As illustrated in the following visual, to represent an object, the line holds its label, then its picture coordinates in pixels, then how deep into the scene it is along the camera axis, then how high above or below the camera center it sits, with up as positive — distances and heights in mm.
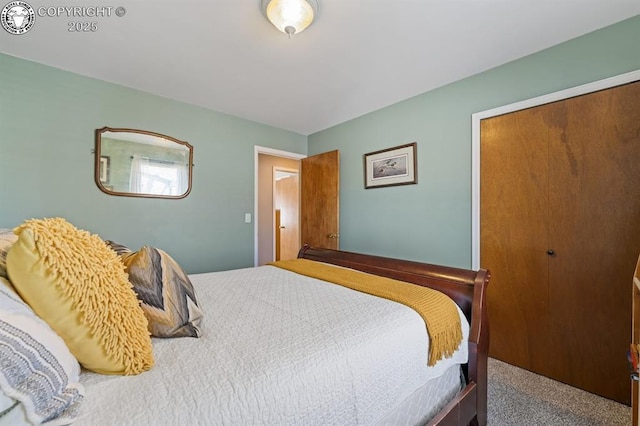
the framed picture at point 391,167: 2650 +521
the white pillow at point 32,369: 468 -319
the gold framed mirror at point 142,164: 2324 +495
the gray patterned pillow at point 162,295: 889 -308
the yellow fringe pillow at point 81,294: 603 -210
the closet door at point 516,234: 1866 -170
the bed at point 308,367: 624 -463
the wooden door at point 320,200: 3309 +183
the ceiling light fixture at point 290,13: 1428 +1183
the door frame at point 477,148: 1879 +565
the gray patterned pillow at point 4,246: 647 -97
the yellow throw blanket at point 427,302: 1081 -433
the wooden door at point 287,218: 4820 -106
